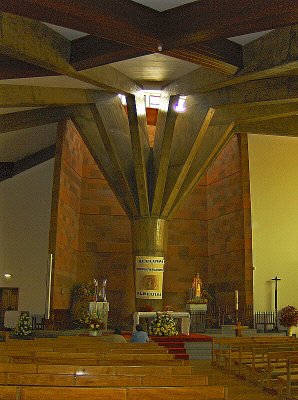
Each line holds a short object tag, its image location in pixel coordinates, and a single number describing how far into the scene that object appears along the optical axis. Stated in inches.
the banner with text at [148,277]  699.4
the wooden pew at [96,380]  163.0
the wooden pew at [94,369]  191.5
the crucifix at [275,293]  773.9
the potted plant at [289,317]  637.9
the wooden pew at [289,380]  264.1
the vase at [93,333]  546.4
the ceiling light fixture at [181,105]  702.1
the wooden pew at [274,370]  269.1
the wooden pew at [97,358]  240.5
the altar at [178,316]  611.2
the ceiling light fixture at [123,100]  767.7
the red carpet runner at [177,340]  546.8
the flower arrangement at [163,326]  582.2
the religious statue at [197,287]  738.8
